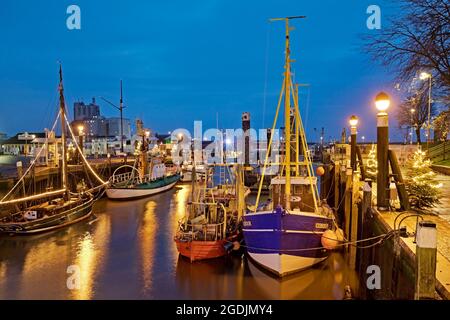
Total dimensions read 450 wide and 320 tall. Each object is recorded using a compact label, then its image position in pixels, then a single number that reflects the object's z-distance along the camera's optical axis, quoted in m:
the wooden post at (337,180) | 22.70
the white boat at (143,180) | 35.69
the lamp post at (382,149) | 11.40
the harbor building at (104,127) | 110.79
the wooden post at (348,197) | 16.53
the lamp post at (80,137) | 43.75
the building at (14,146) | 88.43
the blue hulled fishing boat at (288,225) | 13.38
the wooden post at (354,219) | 14.38
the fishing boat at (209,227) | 16.36
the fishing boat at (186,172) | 53.66
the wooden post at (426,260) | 5.94
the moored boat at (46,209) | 21.45
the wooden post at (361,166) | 18.79
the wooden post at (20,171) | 25.43
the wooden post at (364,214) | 12.73
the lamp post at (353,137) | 19.69
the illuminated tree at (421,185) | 12.92
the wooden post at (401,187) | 12.19
